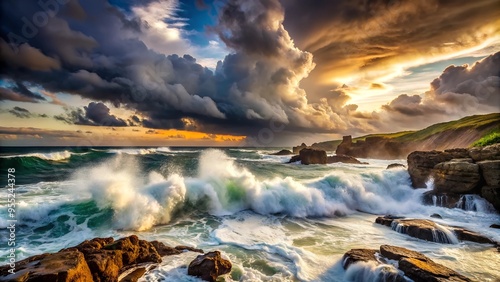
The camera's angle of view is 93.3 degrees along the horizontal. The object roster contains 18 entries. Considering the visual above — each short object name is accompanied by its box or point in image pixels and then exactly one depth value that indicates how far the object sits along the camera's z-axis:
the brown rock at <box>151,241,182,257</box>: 9.77
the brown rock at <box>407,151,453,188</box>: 21.15
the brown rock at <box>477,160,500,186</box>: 15.76
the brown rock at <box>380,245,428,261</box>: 8.26
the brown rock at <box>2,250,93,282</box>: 5.50
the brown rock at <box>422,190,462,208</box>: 17.31
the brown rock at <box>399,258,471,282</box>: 6.86
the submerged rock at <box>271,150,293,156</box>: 83.12
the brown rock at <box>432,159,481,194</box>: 16.98
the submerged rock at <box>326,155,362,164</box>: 55.34
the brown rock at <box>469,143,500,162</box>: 17.28
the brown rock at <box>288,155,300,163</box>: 54.23
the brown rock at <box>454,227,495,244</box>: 11.02
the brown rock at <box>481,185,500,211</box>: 15.60
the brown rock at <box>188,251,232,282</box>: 7.95
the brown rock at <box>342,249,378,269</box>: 8.65
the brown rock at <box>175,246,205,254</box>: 10.24
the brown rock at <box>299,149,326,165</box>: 50.75
